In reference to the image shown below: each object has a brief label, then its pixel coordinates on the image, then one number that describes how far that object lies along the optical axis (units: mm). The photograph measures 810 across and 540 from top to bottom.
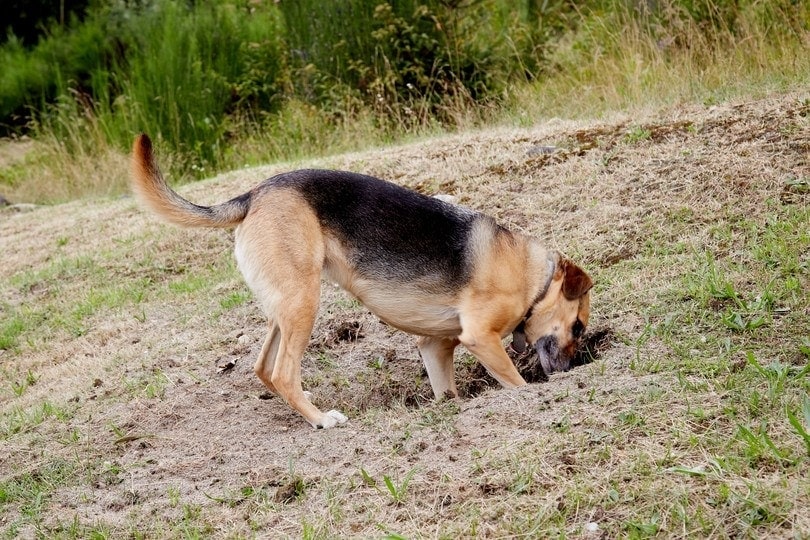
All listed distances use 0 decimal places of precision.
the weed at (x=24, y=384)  6142
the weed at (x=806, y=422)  3400
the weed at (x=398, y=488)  3664
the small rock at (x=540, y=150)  8147
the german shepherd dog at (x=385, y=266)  4820
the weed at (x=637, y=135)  7668
